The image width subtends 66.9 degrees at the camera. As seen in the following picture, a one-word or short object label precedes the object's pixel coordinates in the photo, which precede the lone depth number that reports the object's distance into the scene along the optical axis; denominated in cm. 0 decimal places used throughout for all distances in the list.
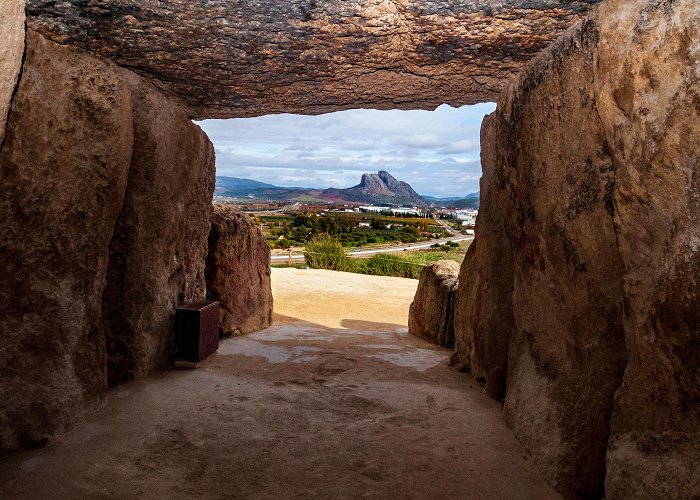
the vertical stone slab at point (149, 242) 353
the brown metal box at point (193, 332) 405
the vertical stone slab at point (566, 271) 226
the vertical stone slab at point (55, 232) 262
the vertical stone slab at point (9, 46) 170
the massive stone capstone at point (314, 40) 244
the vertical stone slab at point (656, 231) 168
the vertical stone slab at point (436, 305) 634
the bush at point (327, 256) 1688
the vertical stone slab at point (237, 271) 553
